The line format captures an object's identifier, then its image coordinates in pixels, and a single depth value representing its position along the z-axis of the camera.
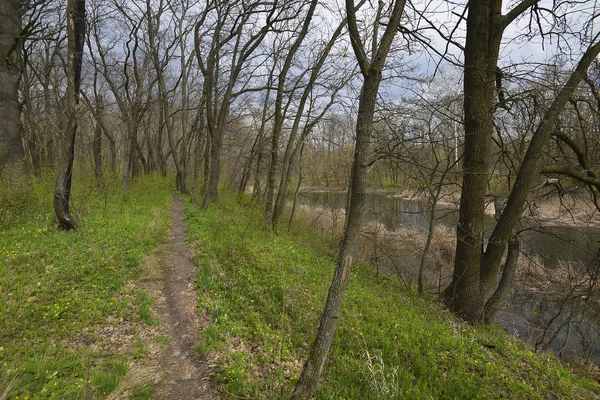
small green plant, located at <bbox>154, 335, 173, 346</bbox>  3.86
